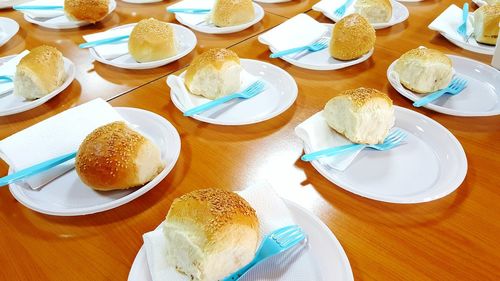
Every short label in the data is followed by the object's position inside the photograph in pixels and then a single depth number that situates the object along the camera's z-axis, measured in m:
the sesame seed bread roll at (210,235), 0.57
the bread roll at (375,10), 1.41
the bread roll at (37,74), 1.08
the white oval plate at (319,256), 0.60
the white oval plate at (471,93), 0.99
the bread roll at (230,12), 1.42
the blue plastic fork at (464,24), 1.35
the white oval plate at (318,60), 1.19
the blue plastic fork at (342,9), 1.49
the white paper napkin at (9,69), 1.15
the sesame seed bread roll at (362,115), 0.84
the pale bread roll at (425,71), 1.01
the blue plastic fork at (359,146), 0.82
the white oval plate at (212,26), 1.42
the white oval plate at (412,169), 0.76
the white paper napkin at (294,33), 1.30
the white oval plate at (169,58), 1.23
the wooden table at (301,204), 0.67
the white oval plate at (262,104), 0.99
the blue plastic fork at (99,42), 1.33
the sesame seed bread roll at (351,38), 1.19
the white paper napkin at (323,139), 0.83
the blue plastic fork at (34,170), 0.79
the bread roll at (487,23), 1.26
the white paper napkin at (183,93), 1.04
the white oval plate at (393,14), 1.42
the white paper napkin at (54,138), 0.84
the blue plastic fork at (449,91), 1.00
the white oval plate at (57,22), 1.51
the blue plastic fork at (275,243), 0.62
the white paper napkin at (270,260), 0.61
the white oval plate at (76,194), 0.75
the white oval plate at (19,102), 1.06
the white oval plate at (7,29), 1.45
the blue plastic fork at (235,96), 0.99
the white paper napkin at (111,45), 1.31
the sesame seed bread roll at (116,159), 0.76
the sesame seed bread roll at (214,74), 1.04
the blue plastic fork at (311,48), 1.23
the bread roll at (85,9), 1.49
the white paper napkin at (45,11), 1.58
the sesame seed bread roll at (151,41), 1.22
